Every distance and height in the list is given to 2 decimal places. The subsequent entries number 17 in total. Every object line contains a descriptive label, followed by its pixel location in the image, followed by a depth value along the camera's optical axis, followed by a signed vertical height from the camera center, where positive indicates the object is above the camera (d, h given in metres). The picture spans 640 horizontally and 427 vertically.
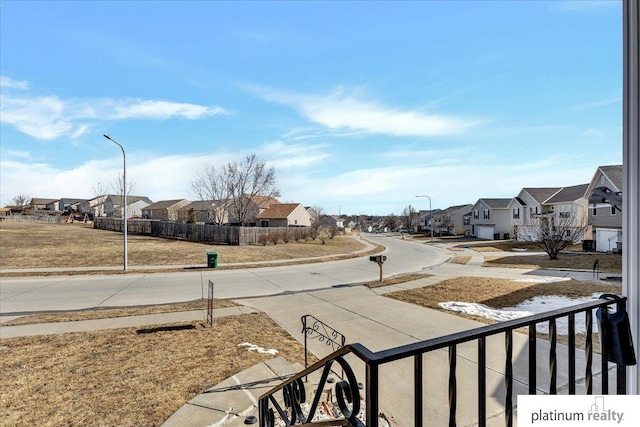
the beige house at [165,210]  63.41 +1.43
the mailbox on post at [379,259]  12.91 -1.78
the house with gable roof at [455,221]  56.50 -1.06
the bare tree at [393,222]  85.90 -1.79
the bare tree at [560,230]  20.97 -1.03
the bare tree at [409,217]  77.86 -0.40
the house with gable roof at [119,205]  63.28 +2.53
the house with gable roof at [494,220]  43.91 -0.68
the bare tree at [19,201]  82.50 +4.07
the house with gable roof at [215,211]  36.45 +0.59
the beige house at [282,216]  51.28 -0.03
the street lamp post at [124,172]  14.85 +2.27
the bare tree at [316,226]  36.84 -1.28
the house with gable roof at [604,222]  21.32 -0.55
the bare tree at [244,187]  35.06 +3.22
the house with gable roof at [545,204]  27.74 +1.23
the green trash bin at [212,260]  17.00 -2.37
